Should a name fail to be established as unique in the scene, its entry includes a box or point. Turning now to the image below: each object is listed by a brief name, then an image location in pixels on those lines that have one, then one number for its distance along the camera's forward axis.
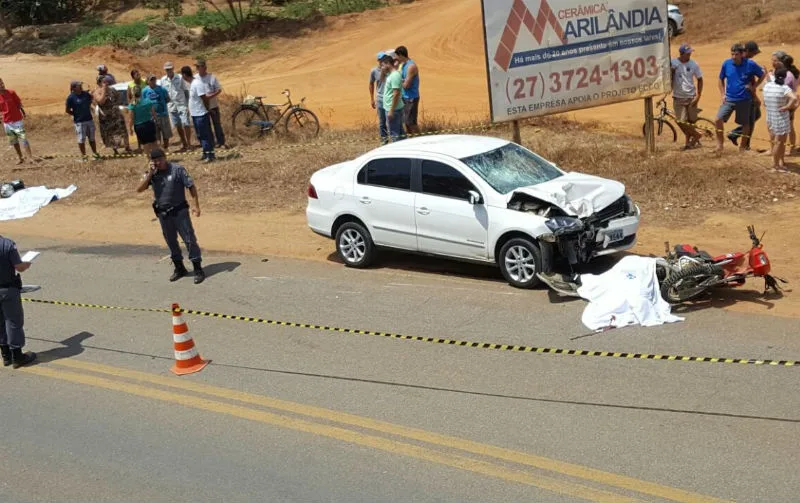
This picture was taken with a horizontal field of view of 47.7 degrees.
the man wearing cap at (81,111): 20.41
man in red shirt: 20.86
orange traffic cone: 8.92
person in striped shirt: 14.17
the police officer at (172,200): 12.08
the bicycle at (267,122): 21.12
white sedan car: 10.56
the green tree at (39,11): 47.12
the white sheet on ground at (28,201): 18.16
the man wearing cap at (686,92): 16.19
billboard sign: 14.80
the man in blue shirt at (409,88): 16.70
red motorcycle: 9.50
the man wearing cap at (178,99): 20.09
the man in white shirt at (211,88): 18.44
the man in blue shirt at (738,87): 15.27
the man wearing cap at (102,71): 20.73
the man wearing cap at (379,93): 17.52
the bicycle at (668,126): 17.10
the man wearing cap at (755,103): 15.38
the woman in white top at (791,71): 14.57
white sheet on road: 9.37
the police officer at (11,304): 9.36
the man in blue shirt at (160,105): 19.95
